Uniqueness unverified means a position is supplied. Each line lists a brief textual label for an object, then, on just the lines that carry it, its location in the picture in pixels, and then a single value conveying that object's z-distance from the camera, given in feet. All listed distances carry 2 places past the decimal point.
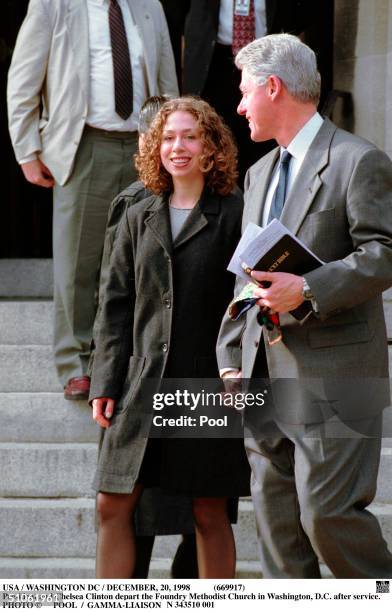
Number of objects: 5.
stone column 45.83
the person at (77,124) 37.45
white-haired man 23.77
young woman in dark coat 27.96
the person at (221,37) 40.34
